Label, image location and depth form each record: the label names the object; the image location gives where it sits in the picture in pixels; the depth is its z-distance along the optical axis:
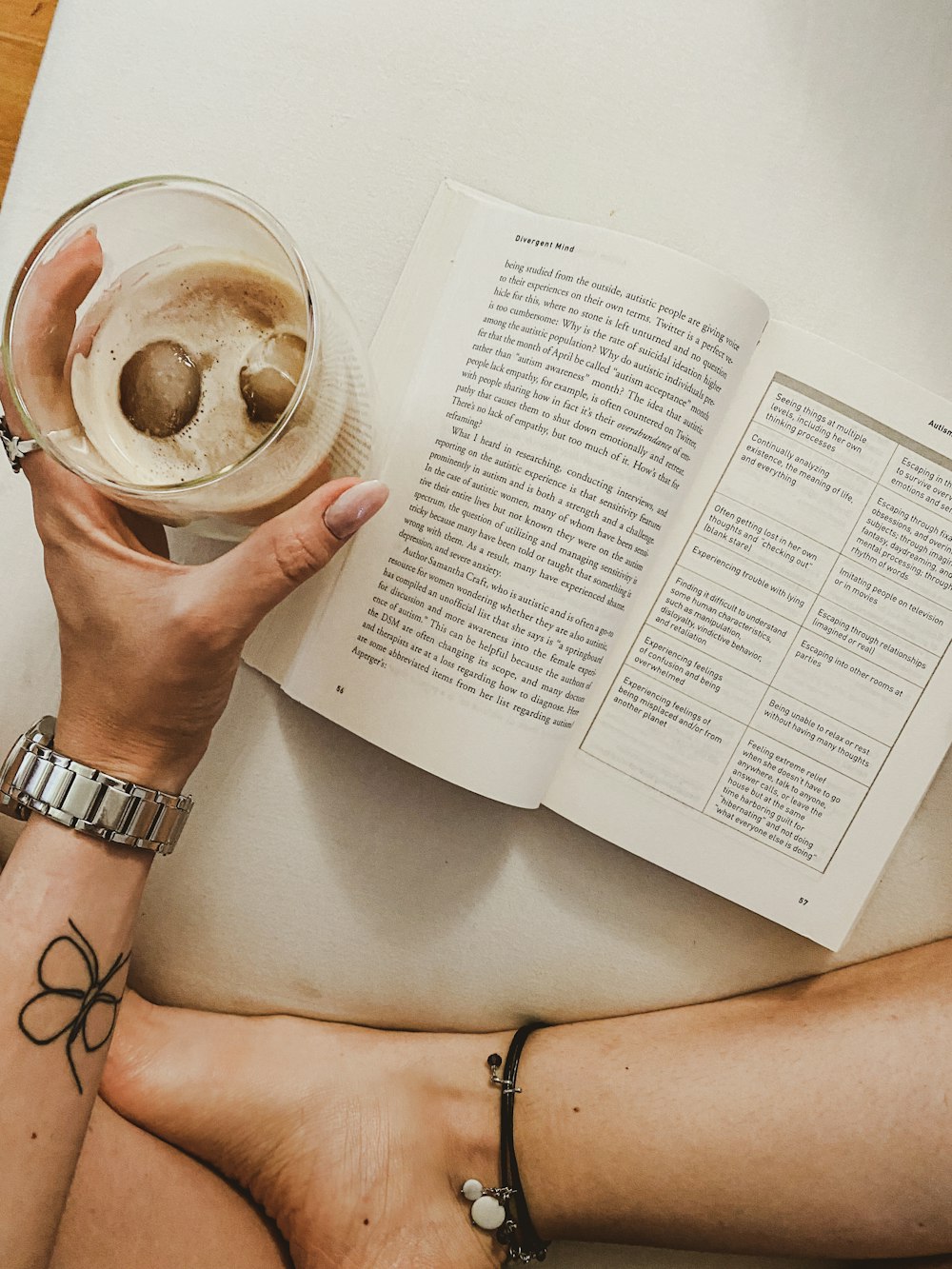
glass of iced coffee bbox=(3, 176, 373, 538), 0.46
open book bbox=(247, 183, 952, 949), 0.61
